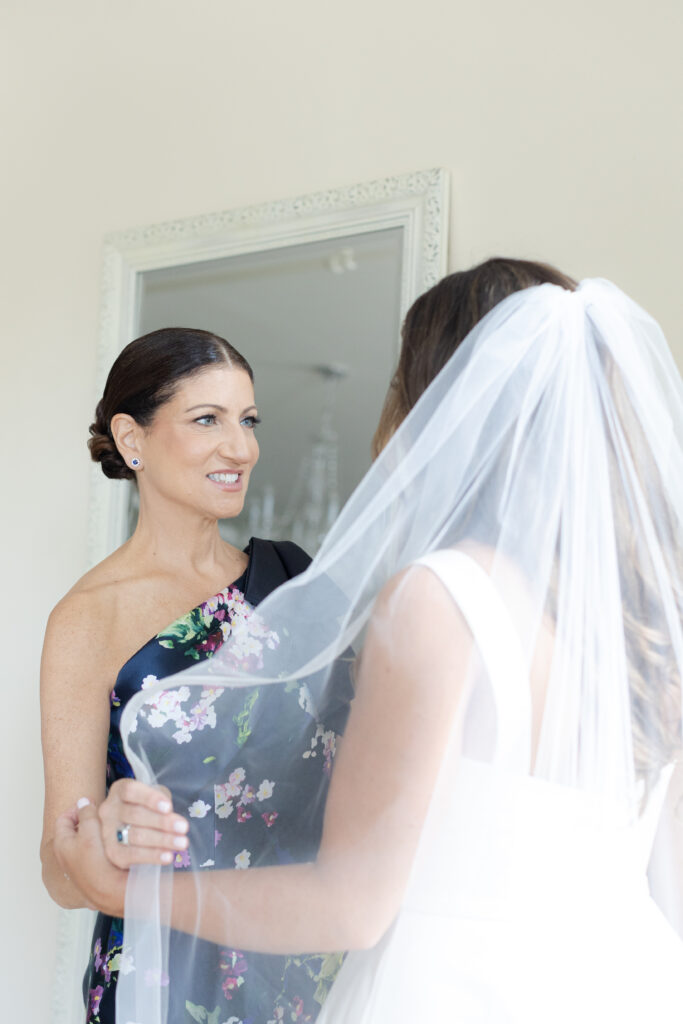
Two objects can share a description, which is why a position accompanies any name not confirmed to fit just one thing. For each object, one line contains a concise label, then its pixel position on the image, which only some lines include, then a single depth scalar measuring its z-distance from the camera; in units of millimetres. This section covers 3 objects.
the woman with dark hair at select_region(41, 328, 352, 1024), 1561
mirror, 2102
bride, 992
